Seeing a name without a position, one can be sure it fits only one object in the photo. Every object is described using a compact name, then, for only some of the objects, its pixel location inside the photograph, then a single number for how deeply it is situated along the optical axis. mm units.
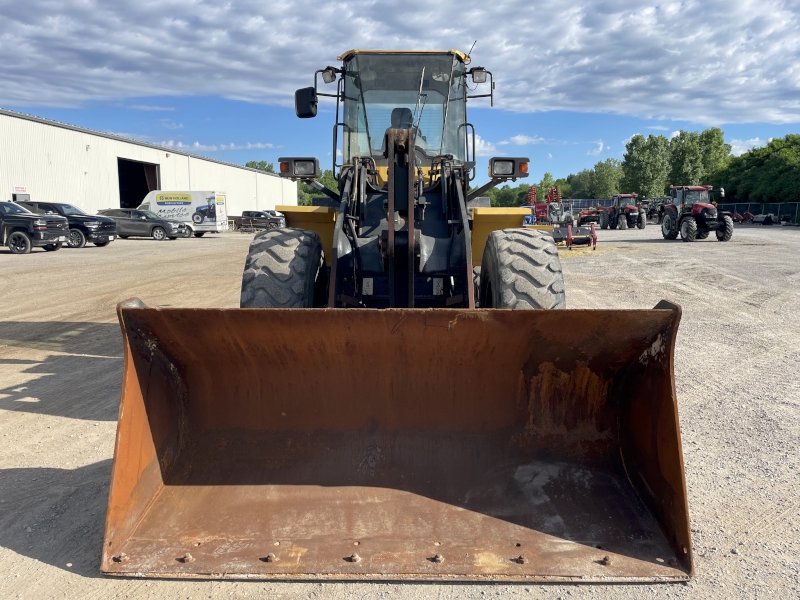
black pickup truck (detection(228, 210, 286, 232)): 41131
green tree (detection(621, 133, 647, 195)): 72812
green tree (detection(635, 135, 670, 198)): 71688
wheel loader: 2672
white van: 33781
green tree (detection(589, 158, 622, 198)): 91375
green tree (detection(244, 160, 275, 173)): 121000
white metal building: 29359
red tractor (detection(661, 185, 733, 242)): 24906
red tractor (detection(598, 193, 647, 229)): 37406
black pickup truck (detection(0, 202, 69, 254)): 19016
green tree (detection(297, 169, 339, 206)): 80912
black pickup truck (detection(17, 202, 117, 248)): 22438
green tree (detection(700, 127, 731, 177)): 72250
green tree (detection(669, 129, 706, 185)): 70562
